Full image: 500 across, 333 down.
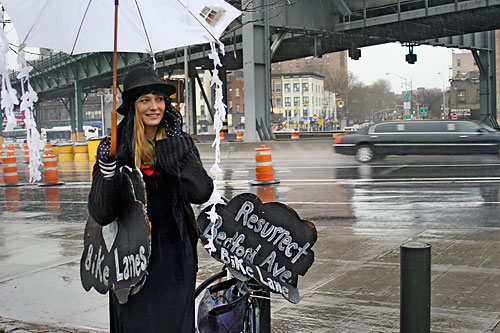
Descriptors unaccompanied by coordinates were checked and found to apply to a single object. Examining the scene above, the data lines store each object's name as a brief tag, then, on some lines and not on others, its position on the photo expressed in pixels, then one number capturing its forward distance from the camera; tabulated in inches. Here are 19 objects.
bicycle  133.9
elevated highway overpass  1078.4
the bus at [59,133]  3944.1
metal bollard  138.4
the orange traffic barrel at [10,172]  749.9
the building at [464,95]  3847.9
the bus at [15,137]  3674.7
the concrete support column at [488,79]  1654.8
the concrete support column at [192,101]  1839.3
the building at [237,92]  5009.8
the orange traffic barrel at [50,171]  711.7
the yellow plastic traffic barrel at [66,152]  1394.7
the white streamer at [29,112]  140.0
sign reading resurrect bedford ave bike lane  145.5
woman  122.4
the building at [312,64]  7175.2
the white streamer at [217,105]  150.7
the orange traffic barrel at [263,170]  619.7
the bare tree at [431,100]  5172.2
